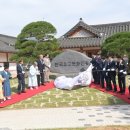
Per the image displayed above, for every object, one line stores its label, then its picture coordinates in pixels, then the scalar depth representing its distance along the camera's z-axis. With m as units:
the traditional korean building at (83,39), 15.80
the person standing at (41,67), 9.14
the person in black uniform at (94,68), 8.83
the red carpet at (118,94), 6.79
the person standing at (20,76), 8.07
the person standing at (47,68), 9.58
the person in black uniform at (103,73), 8.17
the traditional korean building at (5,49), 15.97
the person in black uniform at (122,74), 7.17
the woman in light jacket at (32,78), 8.72
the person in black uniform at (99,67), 8.54
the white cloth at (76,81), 8.25
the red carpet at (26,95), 7.04
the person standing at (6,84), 7.33
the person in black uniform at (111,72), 7.68
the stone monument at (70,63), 9.38
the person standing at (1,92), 7.12
